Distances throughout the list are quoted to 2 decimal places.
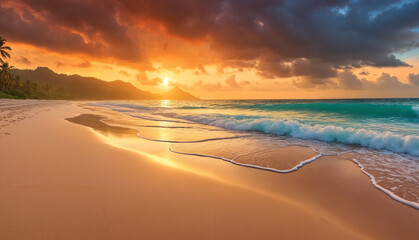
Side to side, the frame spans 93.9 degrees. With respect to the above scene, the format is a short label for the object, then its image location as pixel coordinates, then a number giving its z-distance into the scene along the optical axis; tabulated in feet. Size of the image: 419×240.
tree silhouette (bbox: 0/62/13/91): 167.63
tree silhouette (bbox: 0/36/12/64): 150.06
